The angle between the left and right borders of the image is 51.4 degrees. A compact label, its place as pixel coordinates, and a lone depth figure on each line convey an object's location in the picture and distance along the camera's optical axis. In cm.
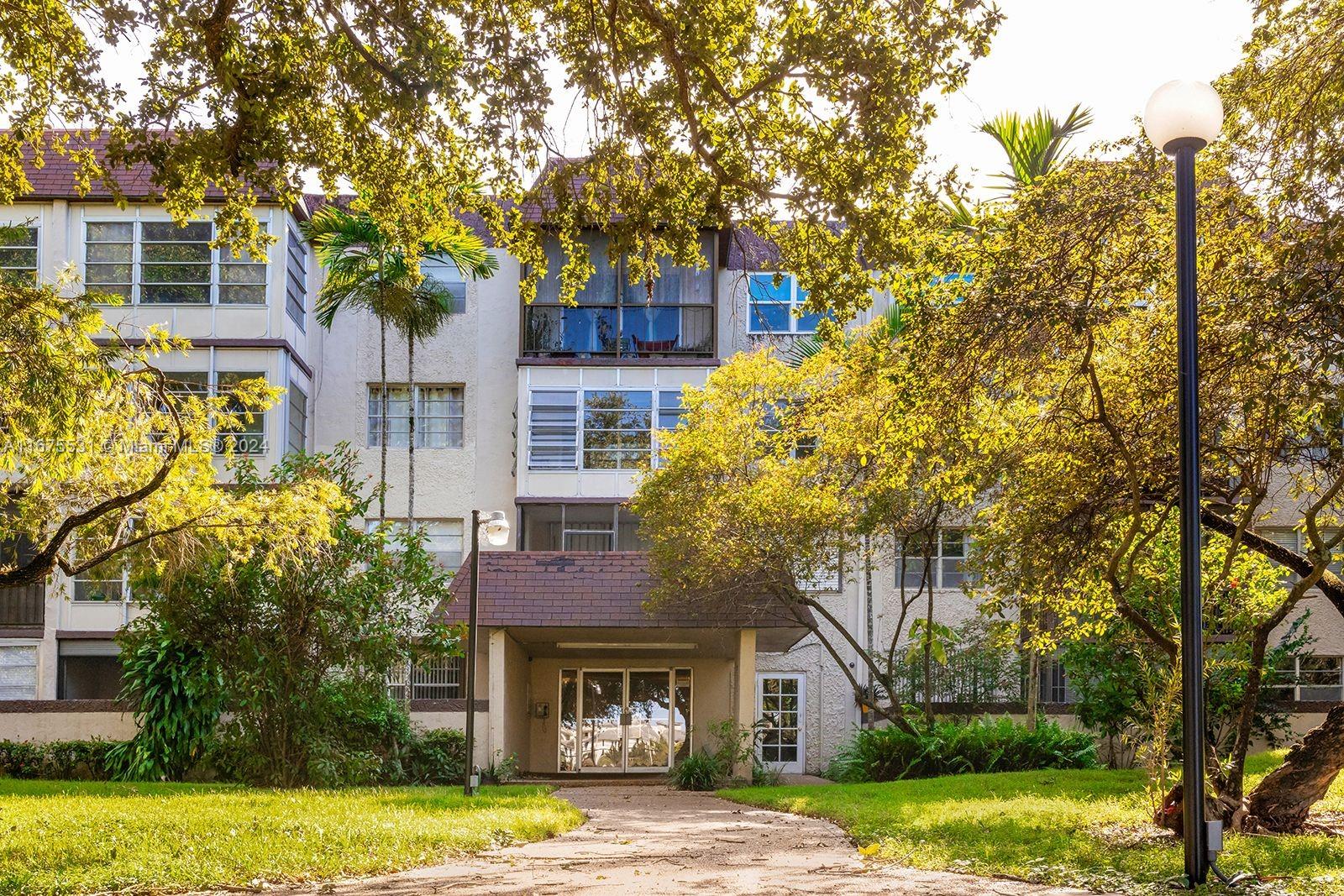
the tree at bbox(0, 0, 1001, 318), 958
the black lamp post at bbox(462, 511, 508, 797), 1662
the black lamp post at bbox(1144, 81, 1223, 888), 787
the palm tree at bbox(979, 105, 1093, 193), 2428
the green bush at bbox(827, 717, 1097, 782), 2166
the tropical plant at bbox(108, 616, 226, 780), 2017
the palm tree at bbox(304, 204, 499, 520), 2539
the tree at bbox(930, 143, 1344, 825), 1012
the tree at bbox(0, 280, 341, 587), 1141
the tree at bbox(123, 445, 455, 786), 1925
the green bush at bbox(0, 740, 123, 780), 2202
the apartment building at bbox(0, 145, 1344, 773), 2741
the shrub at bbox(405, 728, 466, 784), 2159
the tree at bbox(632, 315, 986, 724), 2108
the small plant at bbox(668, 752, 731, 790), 2245
